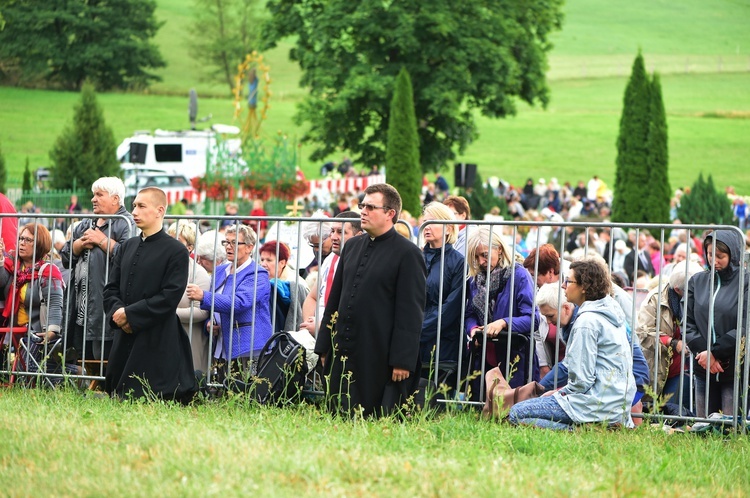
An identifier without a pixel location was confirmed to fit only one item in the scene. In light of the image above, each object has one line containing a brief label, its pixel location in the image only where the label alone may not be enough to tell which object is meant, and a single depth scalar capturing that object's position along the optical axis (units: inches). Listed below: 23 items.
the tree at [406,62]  2560.3
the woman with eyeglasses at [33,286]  590.5
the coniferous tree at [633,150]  1893.2
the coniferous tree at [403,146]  2014.5
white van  2838.2
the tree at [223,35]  5694.1
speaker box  1966.0
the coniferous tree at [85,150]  2443.5
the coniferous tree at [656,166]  1882.2
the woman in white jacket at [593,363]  479.1
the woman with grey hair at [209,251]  601.5
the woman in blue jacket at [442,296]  538.1
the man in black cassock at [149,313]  514.9
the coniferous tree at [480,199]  2144.6
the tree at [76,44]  5208.9
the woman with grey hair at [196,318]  575.6
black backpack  524.6
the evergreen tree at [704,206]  2024.5
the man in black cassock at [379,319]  486.0
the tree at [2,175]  2361.9
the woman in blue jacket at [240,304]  558.8
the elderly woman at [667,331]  538.6
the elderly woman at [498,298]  526.8
